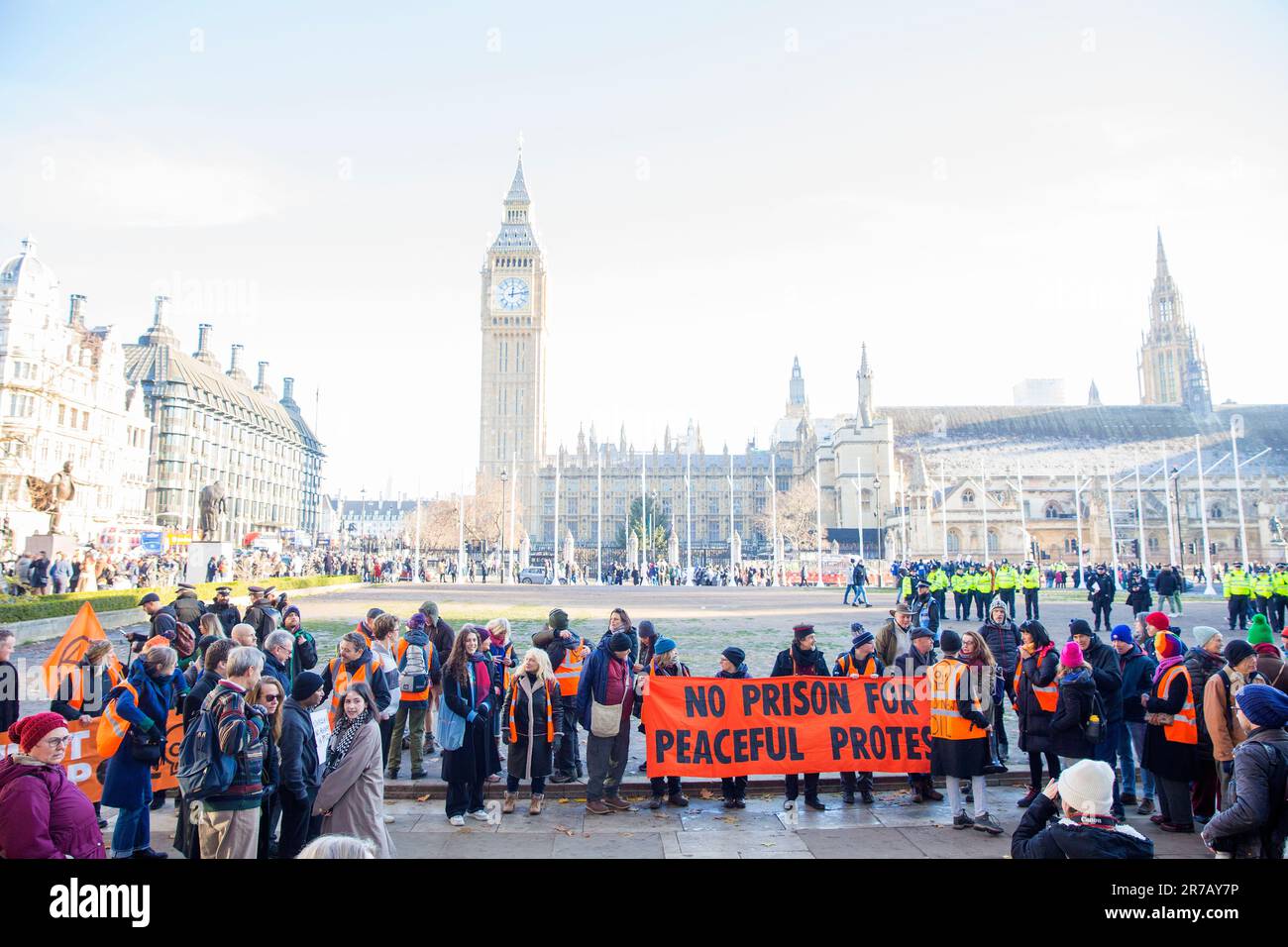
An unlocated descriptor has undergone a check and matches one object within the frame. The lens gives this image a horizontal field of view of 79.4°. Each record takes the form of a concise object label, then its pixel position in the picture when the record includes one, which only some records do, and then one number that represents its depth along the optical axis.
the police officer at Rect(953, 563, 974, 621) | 22.73
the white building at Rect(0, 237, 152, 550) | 43.69
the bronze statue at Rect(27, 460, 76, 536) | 23.58
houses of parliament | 62.09
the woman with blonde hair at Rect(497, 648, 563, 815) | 7.55
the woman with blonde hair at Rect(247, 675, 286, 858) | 5.05
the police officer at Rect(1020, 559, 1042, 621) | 21.00
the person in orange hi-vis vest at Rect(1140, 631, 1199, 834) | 6.67
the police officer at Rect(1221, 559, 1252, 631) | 18.58
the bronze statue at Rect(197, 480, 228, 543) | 28.80
